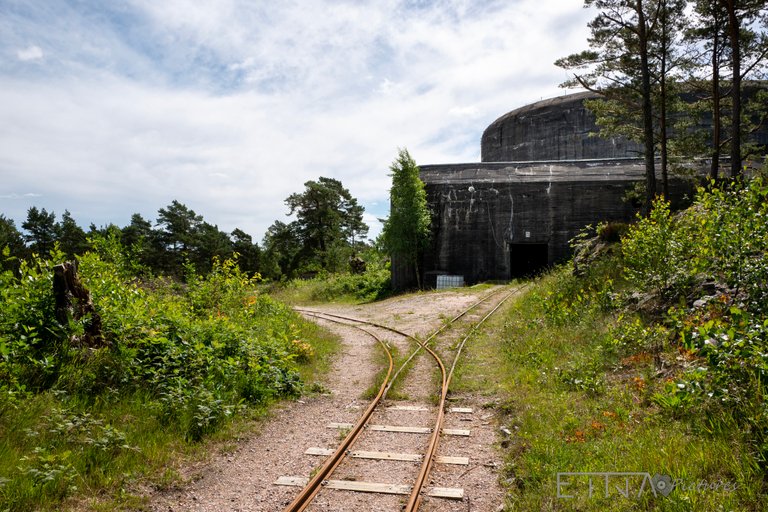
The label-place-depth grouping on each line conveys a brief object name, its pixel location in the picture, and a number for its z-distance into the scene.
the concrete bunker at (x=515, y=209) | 26.47
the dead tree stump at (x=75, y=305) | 7.16
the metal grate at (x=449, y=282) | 28.38
